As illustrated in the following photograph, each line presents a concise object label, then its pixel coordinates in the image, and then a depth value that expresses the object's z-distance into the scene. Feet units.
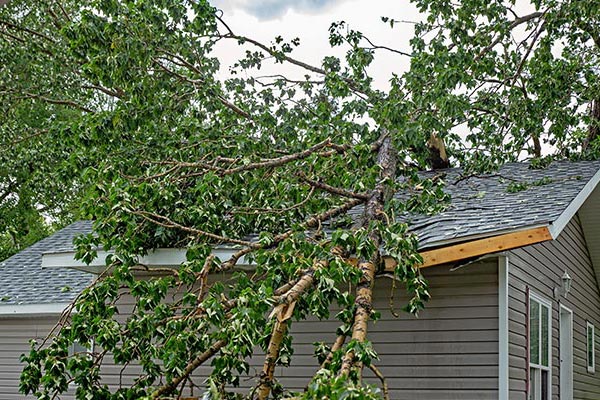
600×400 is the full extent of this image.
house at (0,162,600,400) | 20.61
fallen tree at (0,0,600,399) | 18.51
